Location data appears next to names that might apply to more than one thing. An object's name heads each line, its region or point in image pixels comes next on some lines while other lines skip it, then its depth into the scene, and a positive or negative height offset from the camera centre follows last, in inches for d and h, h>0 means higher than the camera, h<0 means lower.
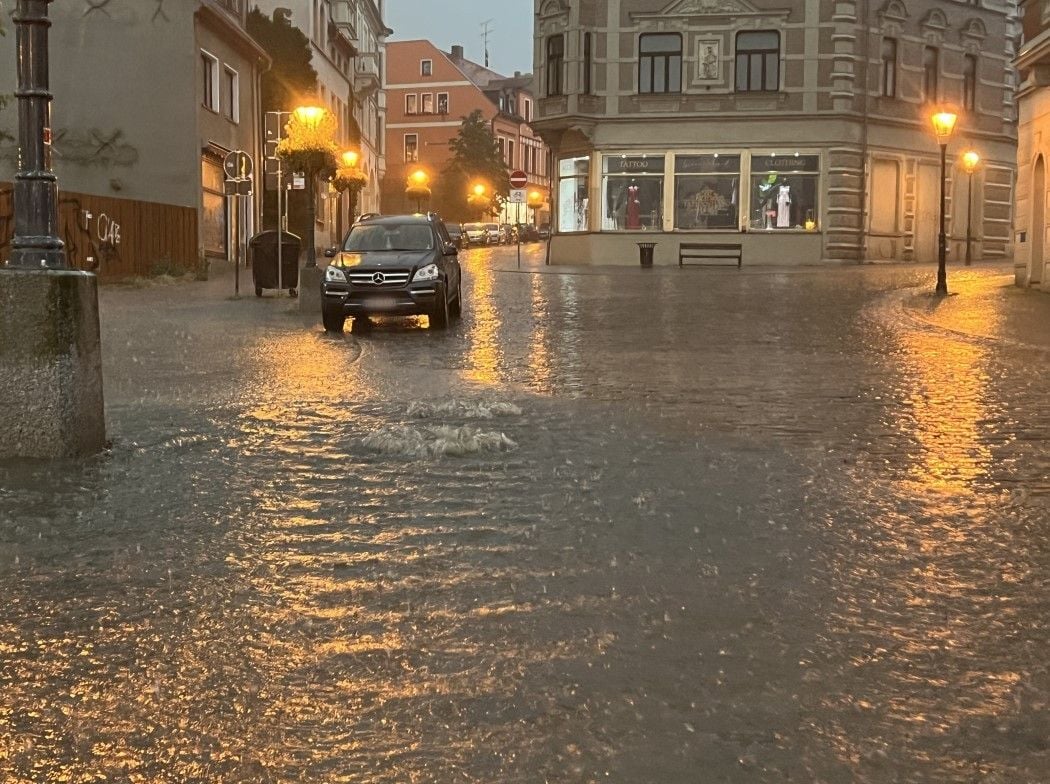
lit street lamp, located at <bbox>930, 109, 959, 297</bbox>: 971.3 +91.4
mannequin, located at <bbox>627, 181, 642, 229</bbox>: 1739.7 +65.9
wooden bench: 1579.7 +5.4
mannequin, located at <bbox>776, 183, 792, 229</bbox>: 1723.7 +66.7
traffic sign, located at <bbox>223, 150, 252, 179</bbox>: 1068.5 +73.9
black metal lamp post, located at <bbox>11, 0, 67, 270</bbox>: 292.0 +22.1
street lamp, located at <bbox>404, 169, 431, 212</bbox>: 2874.8 +151.1
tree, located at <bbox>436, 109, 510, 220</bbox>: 3587.6 +230.9
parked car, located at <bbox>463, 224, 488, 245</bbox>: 2714.1 +46.1
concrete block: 289.4 -22.2
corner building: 1722.4 +172.6
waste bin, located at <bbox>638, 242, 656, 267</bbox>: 1625.2 +2.7
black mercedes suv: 708.0 -15.1
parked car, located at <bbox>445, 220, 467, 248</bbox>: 2187.5 +39.4
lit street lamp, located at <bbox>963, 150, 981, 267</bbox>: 1734.3 +110.7
